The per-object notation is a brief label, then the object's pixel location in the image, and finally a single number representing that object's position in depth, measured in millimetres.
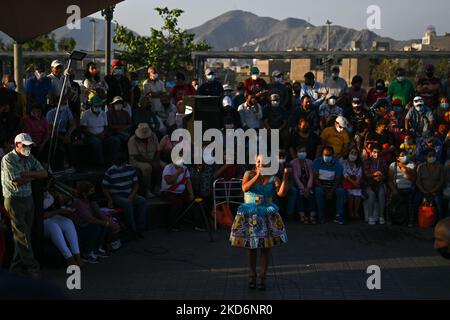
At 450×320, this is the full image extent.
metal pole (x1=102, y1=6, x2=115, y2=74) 14055
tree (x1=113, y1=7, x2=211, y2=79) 28750
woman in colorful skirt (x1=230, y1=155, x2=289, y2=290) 7750
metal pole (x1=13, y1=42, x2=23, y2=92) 10922
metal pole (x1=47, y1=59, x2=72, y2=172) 9930
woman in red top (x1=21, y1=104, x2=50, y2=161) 10383
